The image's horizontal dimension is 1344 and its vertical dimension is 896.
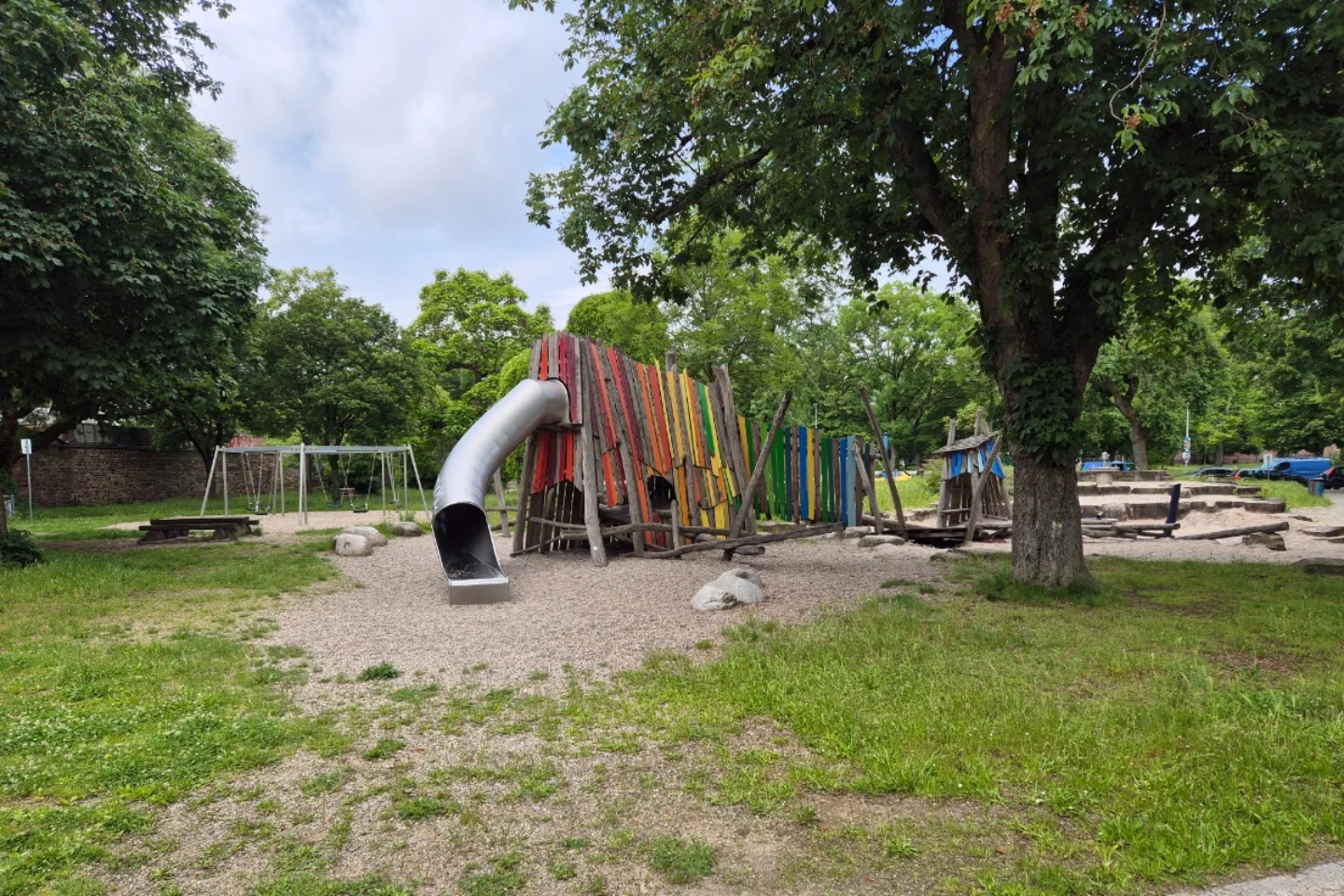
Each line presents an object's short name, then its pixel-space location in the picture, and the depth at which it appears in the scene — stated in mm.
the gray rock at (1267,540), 12938
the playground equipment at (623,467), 9922
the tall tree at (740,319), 27578
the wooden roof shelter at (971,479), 15477
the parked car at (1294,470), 36875
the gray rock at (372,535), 14566
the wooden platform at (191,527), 15969
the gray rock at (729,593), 7898
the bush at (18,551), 10383
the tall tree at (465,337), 35812
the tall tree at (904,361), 41625
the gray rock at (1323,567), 9789
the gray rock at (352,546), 13445
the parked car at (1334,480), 33656
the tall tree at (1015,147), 6090
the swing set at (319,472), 20188
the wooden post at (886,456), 13937
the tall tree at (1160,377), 10353
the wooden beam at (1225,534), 14461
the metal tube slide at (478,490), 8734
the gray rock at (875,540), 14094
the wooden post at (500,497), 13406
